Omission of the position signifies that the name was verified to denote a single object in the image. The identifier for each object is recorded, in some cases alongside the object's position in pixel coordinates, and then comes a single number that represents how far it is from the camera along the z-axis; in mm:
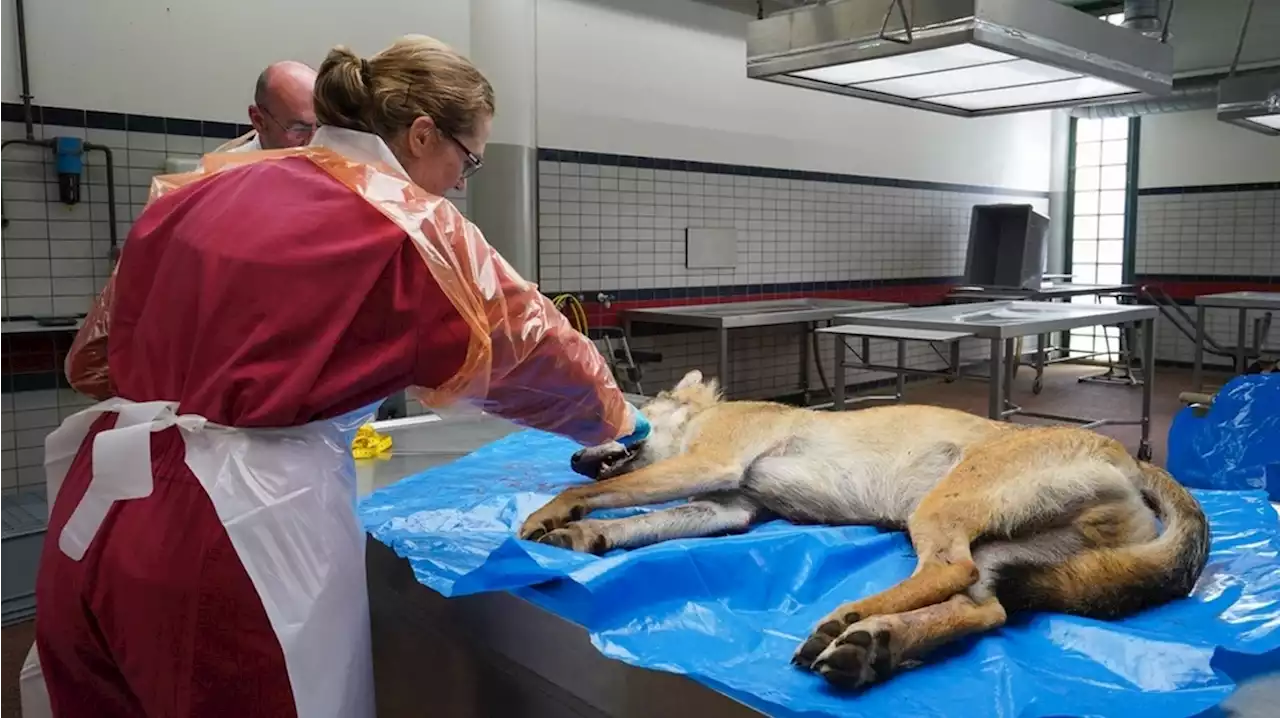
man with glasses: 2572
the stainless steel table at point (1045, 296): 6746
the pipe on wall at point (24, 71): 3213
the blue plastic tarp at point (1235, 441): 2474
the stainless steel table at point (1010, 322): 4121
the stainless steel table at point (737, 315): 4977
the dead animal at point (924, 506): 1183
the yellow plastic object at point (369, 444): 2213
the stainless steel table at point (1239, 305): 5934
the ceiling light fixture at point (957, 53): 2584
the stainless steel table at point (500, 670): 1077
